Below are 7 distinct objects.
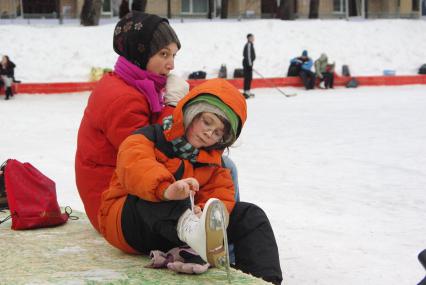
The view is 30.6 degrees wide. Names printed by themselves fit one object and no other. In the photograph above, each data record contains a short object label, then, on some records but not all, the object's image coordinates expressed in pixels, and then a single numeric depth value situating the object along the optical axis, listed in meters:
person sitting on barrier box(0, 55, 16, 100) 16.58
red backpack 3.99
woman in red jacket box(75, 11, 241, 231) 3.51
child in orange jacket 2.89
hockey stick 18.23
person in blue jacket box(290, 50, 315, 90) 19.91
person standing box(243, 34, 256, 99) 18.03
